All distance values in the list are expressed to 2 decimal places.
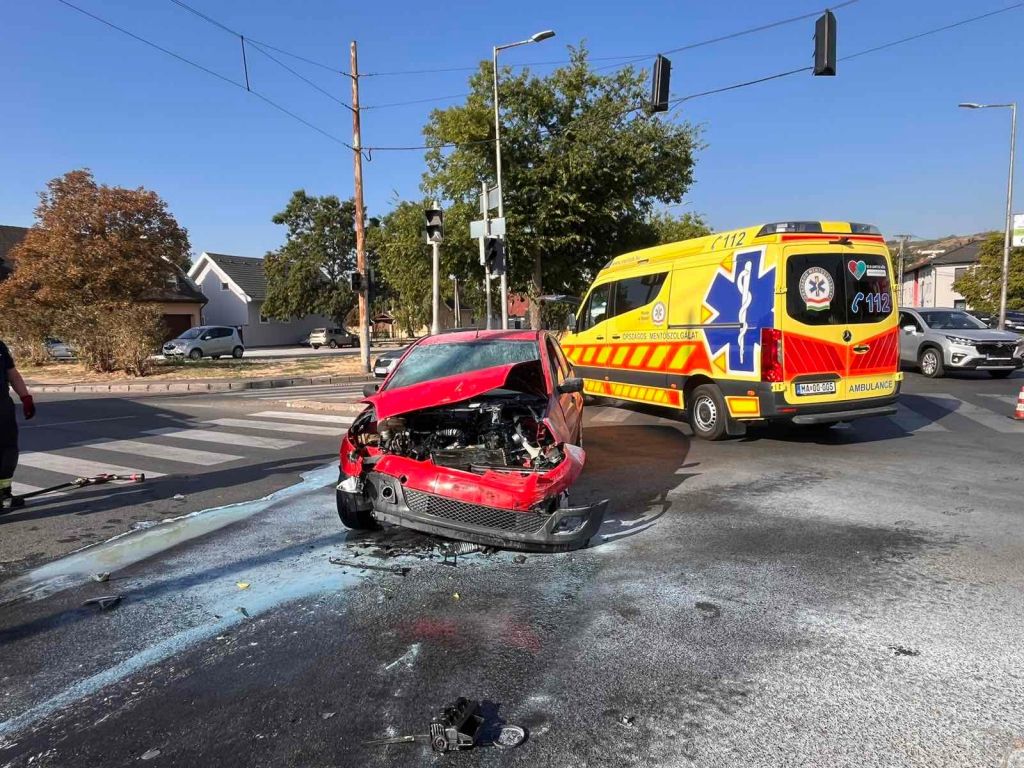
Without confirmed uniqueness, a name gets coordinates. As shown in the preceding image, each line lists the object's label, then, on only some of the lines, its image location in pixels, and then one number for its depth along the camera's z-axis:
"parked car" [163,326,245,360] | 30.11
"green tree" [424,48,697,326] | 22.20
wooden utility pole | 20.81
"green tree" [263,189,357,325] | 50.88
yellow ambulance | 7.67
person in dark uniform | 5.73
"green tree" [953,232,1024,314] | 40.25
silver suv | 14.51
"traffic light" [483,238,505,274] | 15.59
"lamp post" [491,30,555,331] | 18.17
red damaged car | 4.27
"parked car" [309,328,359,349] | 44.22
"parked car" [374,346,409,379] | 12.28
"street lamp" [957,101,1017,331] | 25.75
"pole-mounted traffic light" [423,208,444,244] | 14.17
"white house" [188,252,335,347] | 51.97
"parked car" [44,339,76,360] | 27.12
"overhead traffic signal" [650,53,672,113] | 12.48
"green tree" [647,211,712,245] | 42.98
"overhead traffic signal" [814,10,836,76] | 10.83
